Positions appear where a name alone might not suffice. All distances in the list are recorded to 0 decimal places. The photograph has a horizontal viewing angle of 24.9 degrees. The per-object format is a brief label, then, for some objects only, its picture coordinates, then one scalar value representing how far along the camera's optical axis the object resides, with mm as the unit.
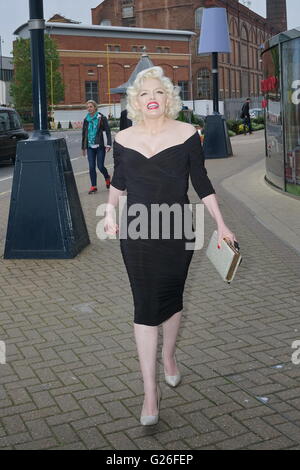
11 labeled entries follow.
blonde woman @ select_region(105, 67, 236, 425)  3596
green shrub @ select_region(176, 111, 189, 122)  26831
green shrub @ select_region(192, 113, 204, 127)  36372
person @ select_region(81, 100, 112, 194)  12688
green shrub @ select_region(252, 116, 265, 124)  43178
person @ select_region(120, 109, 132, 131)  17570
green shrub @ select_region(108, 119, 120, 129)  60319
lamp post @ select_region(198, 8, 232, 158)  19844
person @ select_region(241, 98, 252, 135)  32356
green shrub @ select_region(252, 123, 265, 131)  39500
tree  66750
